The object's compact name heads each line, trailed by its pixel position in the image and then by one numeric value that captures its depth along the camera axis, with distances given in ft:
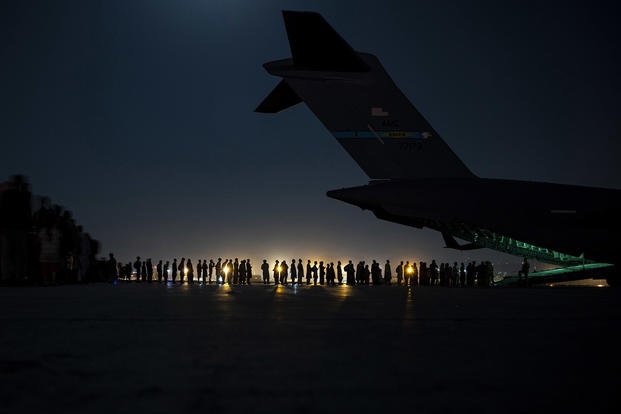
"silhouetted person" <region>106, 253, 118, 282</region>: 84.25
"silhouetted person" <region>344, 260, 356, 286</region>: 86.94
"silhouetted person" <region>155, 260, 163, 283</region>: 95.71
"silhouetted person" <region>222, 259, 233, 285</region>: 98.17
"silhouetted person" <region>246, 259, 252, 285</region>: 91.97
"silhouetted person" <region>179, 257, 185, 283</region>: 90.65
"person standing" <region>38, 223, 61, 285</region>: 44.19
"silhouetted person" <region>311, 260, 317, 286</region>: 95.91
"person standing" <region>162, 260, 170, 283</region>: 100.18
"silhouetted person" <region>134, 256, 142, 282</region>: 90.89
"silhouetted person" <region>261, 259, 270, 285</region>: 95.01
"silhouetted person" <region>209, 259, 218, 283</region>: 99.77
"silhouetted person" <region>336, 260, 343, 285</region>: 89.98
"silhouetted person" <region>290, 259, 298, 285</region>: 92.42
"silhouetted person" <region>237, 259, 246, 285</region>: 92.32
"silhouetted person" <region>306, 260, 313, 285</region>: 95.18
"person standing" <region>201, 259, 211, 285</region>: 98.59
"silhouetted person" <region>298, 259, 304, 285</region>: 91.67
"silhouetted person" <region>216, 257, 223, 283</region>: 96.61
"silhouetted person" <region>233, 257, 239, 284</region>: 92.79
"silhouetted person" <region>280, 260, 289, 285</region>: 92.73
